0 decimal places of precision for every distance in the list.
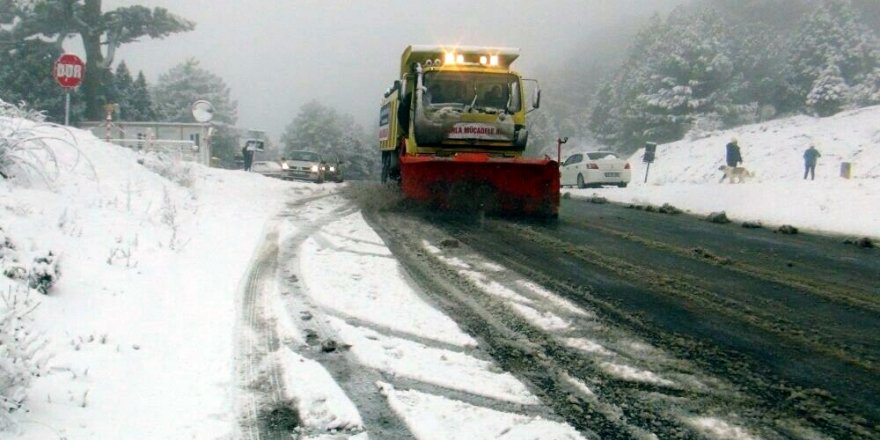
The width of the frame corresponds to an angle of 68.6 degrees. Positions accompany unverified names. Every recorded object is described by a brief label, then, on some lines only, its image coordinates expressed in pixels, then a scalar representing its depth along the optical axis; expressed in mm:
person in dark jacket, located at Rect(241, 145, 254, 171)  30969
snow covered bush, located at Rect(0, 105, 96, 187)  6336
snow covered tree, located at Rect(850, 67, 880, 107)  51469
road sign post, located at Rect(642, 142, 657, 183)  27381
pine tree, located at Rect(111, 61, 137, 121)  40094
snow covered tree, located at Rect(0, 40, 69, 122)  34156
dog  21656
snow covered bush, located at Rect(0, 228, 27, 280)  3930
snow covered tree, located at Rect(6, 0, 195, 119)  32344
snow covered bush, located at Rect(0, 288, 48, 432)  2518
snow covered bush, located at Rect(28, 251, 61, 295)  3969
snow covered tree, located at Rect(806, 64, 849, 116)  48031
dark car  29142
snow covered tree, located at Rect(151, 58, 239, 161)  69188
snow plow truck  11258
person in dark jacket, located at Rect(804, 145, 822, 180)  25859
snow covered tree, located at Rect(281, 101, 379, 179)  70625
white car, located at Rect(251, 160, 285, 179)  34722
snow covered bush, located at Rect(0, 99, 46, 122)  7398
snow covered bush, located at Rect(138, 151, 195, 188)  12398
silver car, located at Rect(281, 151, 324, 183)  27688
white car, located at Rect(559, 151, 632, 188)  24281
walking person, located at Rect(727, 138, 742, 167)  22344
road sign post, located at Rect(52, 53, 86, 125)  14203
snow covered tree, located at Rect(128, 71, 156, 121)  44156
